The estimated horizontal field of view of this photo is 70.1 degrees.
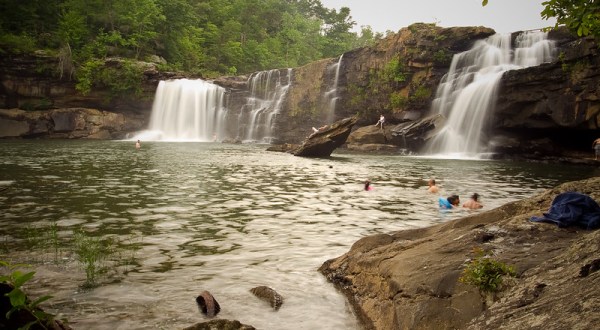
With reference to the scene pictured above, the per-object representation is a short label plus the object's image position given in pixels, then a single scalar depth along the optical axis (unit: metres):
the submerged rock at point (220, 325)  4.84
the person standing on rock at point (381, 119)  43.47
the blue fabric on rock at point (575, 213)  6.22
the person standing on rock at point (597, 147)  24.61
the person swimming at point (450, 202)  13.98
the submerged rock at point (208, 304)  5.94
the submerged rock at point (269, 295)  6.31
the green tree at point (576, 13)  7.64
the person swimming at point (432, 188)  16.71
